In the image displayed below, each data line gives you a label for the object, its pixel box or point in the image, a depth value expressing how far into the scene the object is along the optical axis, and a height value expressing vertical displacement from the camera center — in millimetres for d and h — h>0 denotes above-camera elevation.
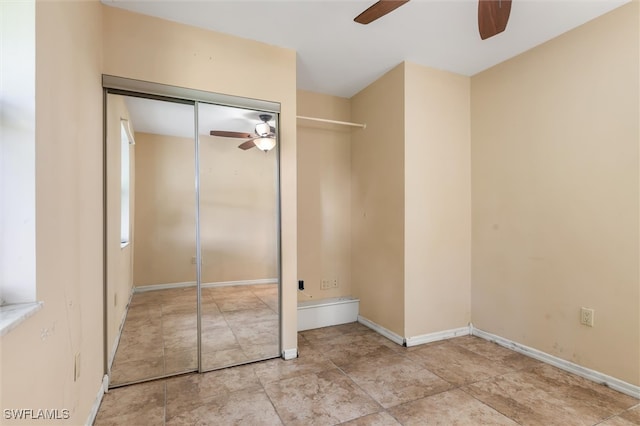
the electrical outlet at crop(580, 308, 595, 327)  2239 -785
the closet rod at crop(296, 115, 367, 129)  3156 +990
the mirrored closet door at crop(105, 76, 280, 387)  2283 -143
